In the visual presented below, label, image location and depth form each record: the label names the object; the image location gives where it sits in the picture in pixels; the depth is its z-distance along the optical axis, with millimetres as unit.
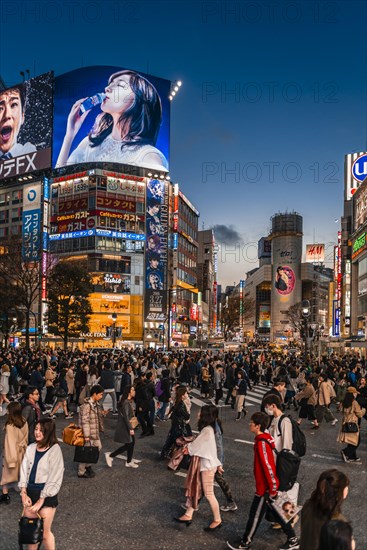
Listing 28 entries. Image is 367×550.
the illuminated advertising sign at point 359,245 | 66750
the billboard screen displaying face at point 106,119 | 79938
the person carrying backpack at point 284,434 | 6329
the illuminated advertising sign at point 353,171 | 81875
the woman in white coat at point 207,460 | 6684
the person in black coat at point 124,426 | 9484
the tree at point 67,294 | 51969
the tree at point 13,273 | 42281
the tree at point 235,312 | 143000
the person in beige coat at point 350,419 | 10266
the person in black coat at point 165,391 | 15141
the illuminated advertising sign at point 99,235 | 74688
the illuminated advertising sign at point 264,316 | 155512
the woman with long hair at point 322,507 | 3502
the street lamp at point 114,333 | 38062
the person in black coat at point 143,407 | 12984
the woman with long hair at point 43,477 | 4980
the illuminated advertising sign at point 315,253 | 150500
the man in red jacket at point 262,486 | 5914
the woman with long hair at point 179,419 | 10055
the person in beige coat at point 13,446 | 7445
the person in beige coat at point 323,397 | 14352
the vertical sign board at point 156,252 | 77188
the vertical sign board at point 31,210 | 76500
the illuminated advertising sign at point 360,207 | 71438
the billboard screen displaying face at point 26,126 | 81812
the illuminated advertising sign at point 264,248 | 165750
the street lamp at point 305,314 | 30734
